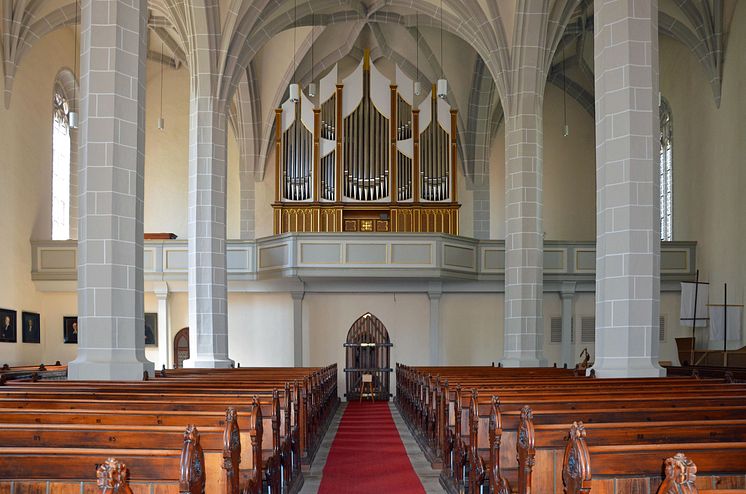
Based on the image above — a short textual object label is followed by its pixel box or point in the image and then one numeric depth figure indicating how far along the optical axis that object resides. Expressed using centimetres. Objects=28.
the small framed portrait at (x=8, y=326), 1789
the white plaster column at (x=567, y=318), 2150
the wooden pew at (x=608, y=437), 473
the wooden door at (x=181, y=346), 2212
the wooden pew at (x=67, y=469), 391
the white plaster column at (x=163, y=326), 2143
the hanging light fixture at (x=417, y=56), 2000
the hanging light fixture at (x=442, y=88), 1833
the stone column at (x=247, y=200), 2403
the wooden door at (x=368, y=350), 2180
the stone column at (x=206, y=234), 1653
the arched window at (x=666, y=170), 2167
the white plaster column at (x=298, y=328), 2144
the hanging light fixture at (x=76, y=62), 2148
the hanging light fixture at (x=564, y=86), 2272
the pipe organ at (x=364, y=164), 2103
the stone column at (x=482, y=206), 2419
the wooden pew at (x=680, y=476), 247
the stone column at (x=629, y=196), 1008
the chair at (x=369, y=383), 2098
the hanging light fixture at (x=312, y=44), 2058
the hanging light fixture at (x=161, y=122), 2061
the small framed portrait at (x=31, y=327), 1958
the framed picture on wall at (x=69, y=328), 2105
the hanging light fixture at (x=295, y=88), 1896
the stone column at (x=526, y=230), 1669
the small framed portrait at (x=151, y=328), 2188
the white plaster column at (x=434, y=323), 2155
